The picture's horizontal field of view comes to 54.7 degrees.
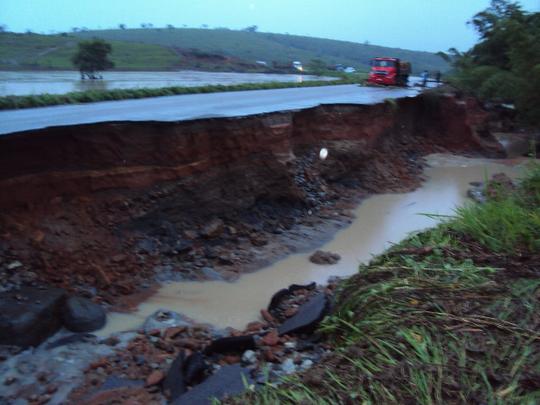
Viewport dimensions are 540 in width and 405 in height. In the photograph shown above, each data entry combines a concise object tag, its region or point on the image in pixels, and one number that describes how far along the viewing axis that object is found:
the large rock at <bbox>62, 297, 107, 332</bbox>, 6.71
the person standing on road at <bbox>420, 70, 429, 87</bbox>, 29.53
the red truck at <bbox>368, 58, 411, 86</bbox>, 27.61
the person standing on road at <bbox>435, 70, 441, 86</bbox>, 31.24
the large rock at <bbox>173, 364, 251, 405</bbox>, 4.23
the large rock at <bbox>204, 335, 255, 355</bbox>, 5.77
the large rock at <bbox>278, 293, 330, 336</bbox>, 5.77
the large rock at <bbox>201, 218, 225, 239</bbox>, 9.79
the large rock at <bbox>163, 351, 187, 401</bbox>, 4.97
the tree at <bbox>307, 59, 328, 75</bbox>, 44.44
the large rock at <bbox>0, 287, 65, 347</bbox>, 6.07
